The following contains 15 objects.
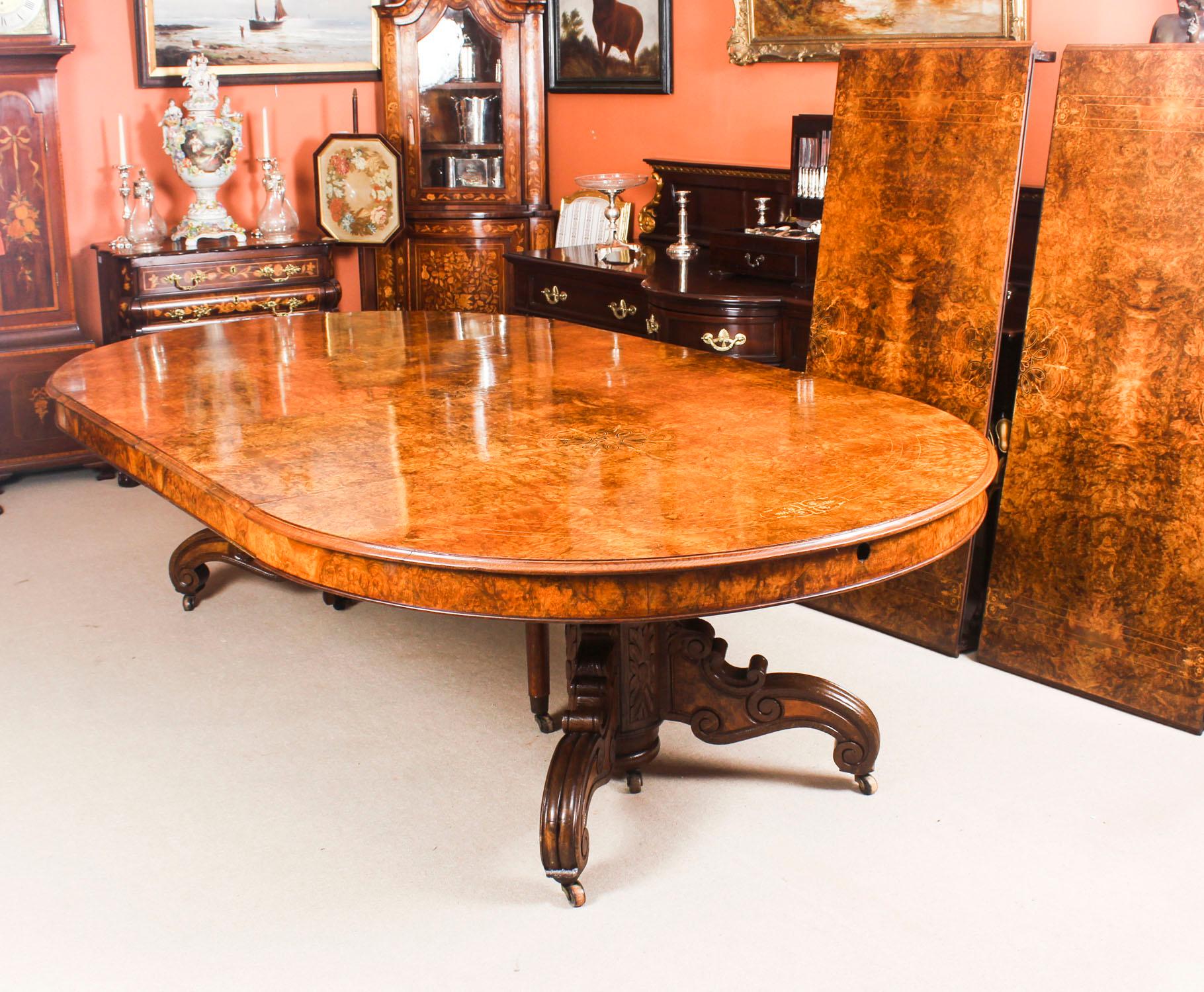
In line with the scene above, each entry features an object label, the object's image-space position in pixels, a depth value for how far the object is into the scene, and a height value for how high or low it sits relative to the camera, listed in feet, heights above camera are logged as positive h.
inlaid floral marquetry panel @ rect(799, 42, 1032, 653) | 10.91 -0.56
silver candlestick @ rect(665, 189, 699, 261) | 16.31 -1.00
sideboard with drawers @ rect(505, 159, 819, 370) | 13.82 -1.36
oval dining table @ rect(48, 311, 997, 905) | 6.47 -1.88
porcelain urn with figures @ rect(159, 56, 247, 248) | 17.93 +0.17
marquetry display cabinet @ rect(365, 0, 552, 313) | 19.36 +0.33
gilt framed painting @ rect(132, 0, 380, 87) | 18.62 +1.86
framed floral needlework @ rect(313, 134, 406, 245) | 19.22 -0.39
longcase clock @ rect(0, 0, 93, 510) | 16.02 -1.16
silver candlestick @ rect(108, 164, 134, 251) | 17.61 -0.79
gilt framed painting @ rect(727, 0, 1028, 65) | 13.46 +1.73
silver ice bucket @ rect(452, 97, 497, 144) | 19.76 +0.73
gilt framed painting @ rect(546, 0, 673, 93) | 18.04 +1.82
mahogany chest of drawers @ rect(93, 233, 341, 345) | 17.24 -1.75
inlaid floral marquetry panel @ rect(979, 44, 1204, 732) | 10.00 -1.83
